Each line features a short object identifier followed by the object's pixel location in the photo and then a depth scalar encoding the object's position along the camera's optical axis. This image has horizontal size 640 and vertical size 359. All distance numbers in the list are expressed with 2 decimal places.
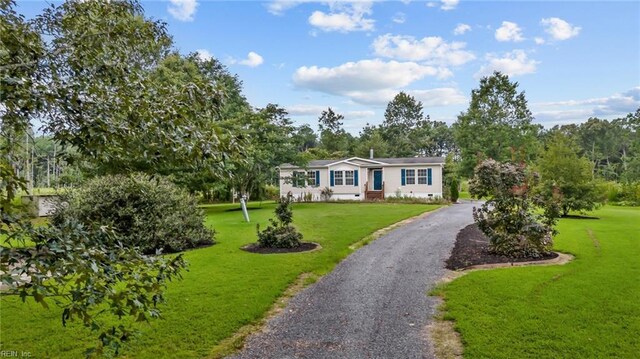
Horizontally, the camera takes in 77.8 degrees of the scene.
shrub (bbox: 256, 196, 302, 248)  10.38
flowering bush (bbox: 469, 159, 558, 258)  8.97
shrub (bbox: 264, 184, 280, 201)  35.49
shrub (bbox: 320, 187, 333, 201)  29.31
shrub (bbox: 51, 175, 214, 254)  9.91
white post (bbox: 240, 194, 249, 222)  16.28
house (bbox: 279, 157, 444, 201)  28.16
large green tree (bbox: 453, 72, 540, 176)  37.12
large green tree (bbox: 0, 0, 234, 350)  1.85
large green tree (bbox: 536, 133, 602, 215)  17.61
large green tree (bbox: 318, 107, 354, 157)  51.69
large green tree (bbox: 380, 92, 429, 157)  55.62
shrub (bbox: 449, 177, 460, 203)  26.95
